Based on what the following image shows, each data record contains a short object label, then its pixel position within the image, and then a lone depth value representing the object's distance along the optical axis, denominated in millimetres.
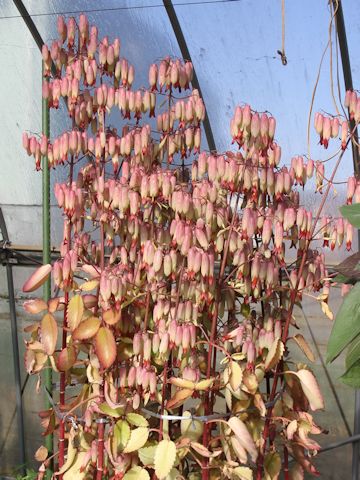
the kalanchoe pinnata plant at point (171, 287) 1351
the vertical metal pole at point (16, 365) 2867
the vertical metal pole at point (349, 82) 2026
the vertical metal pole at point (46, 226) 2002
